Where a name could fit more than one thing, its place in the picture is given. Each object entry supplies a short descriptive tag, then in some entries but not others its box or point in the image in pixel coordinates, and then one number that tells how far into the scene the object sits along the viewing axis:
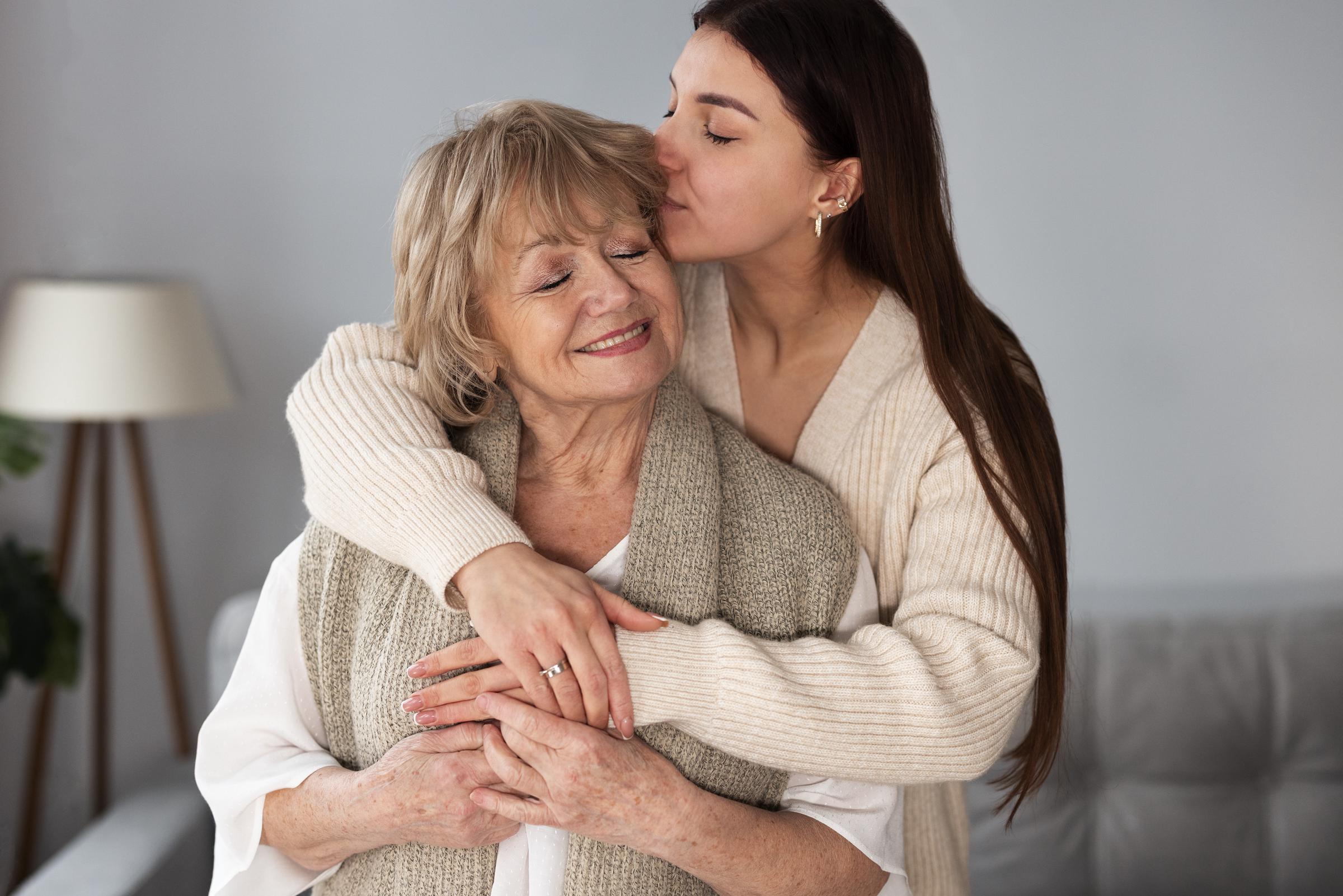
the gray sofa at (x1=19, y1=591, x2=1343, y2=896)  2.23
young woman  1.10
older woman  1.14
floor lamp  2.42
